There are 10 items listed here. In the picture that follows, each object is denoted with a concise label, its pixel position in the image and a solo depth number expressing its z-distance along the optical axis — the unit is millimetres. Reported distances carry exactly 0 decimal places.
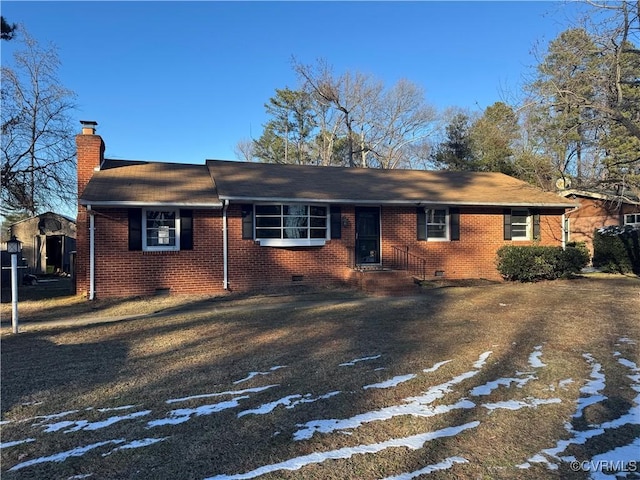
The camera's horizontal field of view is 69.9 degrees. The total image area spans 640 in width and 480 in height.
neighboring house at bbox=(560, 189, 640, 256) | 22656
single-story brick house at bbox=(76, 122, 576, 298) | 12219
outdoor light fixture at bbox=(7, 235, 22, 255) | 7970
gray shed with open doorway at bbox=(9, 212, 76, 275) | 22953
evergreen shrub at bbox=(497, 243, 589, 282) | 13992
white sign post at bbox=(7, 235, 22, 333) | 7850
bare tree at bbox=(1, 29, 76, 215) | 15992
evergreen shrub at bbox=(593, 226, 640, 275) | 17844
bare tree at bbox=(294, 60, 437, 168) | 33312
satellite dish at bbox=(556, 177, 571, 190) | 21488
